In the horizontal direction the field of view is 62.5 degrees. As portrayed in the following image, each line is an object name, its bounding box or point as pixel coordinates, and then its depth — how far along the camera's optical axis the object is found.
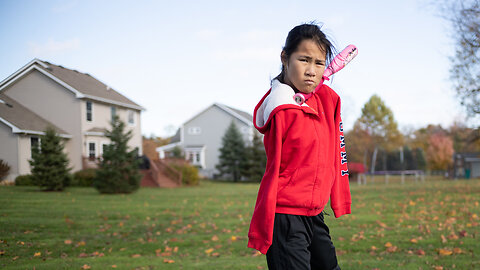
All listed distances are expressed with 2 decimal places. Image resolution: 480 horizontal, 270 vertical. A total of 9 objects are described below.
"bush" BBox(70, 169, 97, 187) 15.97
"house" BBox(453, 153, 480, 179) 43.47
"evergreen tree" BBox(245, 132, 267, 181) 33.38
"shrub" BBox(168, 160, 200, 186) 26.17
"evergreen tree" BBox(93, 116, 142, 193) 16.83
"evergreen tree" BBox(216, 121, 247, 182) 35.38
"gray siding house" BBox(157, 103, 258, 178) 39.12
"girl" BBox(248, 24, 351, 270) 2.21
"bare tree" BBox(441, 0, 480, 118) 12.38
